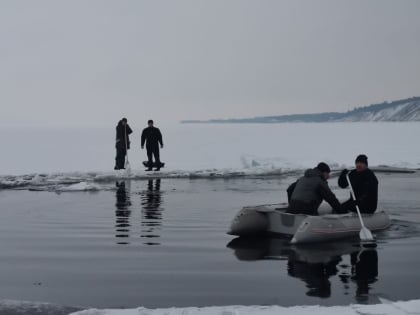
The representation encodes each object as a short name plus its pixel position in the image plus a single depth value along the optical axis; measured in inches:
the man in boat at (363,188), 480.1
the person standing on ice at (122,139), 999.6
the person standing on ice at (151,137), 1008.9
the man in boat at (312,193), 454.6
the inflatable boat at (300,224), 430.6
